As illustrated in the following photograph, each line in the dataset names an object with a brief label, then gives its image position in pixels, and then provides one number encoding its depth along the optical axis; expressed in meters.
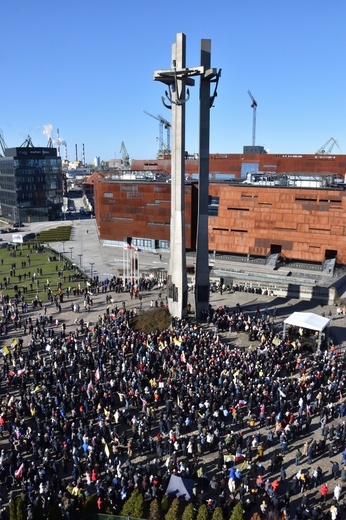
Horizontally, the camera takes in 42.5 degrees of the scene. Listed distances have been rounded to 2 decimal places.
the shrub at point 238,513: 14.46
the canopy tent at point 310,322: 30.23
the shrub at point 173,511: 14.72
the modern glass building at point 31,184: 104.88
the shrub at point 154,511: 14.90
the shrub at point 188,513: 14.79
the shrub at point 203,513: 14.67
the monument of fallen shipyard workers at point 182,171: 34.56
